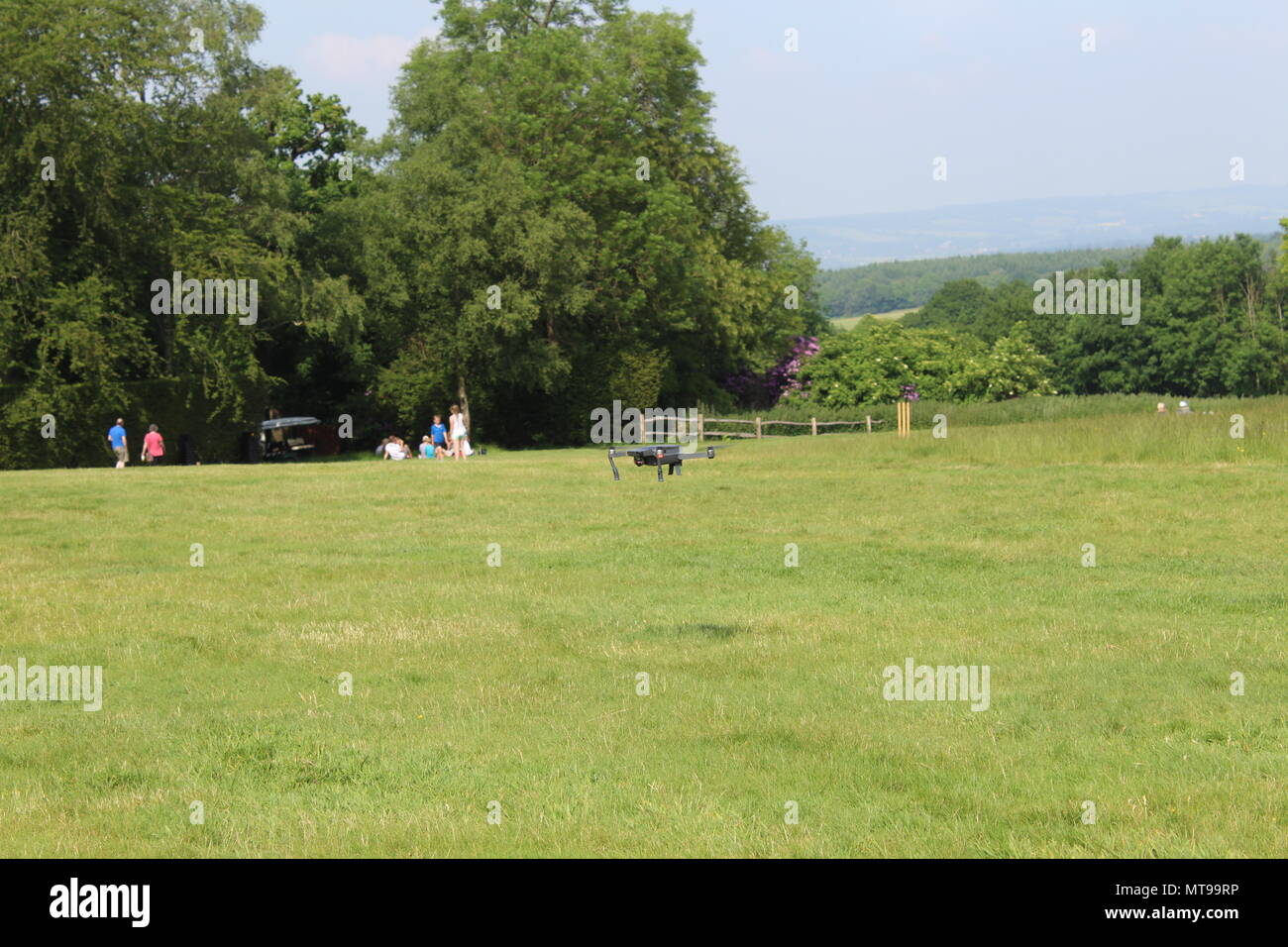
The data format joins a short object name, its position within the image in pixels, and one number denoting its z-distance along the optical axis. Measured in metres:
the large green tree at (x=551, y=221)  62.75
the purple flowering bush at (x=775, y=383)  87.19
